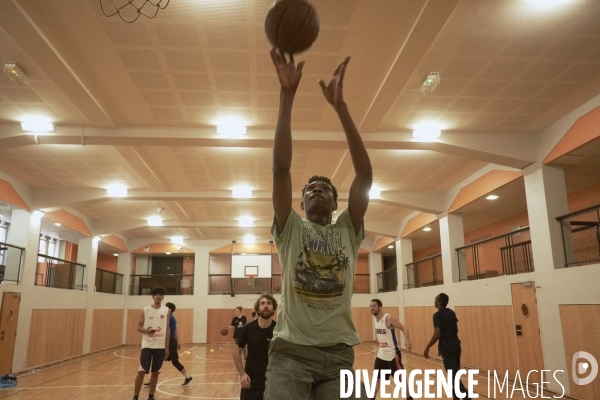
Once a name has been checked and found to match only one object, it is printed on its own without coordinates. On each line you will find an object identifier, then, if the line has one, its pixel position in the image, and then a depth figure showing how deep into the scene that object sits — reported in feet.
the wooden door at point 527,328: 31.83
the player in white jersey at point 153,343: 25.59
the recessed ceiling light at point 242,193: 44.45
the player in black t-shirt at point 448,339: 23.24
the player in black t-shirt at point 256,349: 15.39
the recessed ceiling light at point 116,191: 43.75
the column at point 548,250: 29.37
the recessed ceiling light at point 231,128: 28.63
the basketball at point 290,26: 8.72
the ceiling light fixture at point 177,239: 72.49
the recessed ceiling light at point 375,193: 43.86
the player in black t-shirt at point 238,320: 46.01
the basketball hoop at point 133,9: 18.01
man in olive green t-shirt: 6.58
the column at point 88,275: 55.52
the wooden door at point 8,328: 37.99
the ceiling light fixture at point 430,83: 23.28
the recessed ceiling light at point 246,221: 59.14
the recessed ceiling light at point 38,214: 43.46
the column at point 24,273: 40.75
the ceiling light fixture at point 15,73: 21.77
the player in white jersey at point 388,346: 25.20
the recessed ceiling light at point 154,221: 57.66
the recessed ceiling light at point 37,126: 28.71
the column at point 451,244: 44.91
